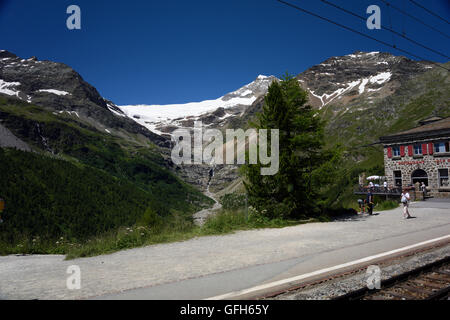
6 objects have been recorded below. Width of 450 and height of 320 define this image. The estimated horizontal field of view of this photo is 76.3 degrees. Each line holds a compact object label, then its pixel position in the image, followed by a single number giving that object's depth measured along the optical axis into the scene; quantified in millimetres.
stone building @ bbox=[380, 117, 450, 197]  32469
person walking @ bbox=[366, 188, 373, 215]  17938
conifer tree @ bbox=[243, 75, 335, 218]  15414
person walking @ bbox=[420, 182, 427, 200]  28266
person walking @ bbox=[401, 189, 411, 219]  15745
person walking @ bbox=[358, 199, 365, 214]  19366
